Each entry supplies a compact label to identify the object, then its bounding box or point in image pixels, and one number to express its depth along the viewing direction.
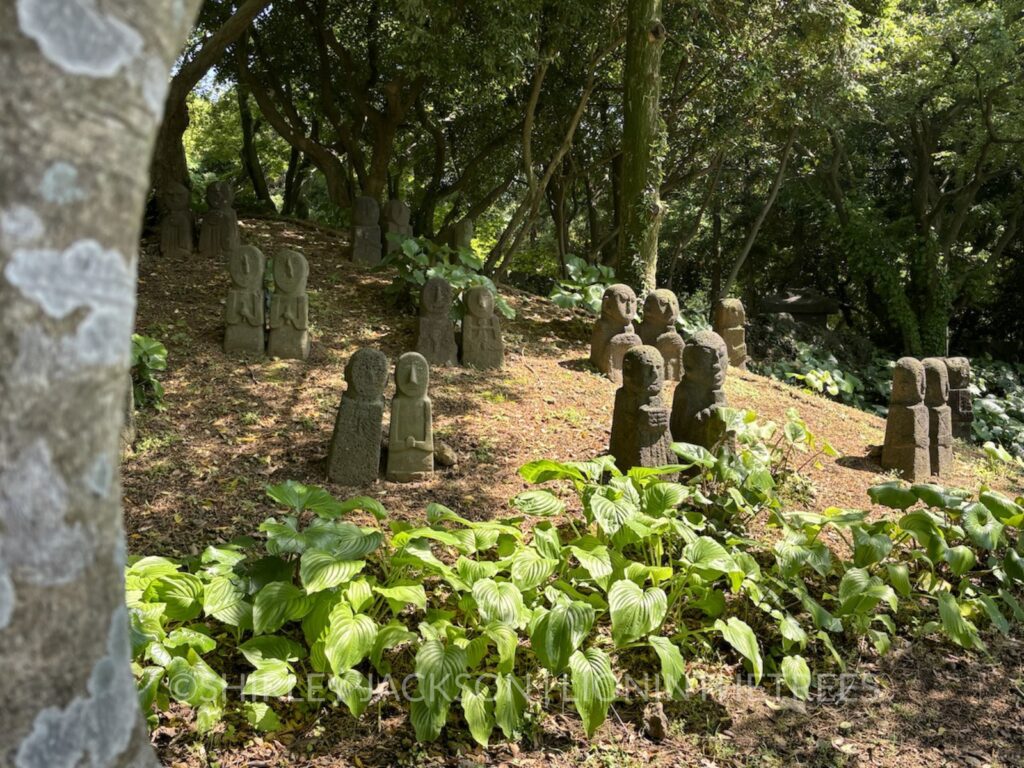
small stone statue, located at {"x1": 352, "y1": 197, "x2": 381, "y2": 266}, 11.11
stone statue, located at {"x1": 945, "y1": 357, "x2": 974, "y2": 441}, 8.41
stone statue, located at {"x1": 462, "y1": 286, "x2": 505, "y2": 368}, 8.04
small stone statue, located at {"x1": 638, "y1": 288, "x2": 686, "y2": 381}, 8.81
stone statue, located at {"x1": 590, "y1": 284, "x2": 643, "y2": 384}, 8.48
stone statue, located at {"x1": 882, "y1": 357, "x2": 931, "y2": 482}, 7.00
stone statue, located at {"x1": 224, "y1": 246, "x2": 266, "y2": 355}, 7.36
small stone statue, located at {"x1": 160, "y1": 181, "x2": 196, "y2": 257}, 10.04
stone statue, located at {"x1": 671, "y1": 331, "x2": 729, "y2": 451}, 5.91
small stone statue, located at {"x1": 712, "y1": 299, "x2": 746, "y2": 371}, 10.29
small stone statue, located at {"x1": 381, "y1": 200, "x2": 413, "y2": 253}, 11.66
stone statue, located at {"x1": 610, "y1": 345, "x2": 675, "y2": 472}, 5.63
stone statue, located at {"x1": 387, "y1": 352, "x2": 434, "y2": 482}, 5.54
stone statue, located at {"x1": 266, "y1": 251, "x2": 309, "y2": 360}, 7.45
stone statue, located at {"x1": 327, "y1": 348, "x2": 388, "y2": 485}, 5.46
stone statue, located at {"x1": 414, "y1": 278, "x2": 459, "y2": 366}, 7.95
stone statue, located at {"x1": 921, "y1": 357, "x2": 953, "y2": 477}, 7.27
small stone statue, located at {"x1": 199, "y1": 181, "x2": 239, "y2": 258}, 10.25
